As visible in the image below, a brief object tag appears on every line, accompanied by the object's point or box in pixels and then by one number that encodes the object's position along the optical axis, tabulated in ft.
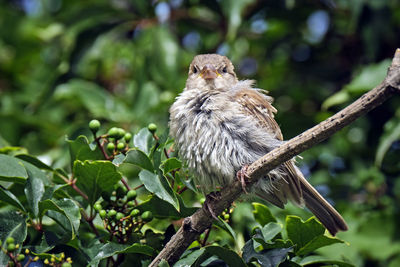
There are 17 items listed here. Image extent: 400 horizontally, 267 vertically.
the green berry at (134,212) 16.02
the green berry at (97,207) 16.25
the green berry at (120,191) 17.04
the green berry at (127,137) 18.17
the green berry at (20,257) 14.69
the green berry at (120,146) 17.77
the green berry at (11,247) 14.67
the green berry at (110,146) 17.49
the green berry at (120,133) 17.51
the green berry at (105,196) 16.97
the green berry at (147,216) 16.25
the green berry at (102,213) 15.83
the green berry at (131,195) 16.65
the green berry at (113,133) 17.35
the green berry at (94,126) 17.40
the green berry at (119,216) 16.01
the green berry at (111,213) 15.88
